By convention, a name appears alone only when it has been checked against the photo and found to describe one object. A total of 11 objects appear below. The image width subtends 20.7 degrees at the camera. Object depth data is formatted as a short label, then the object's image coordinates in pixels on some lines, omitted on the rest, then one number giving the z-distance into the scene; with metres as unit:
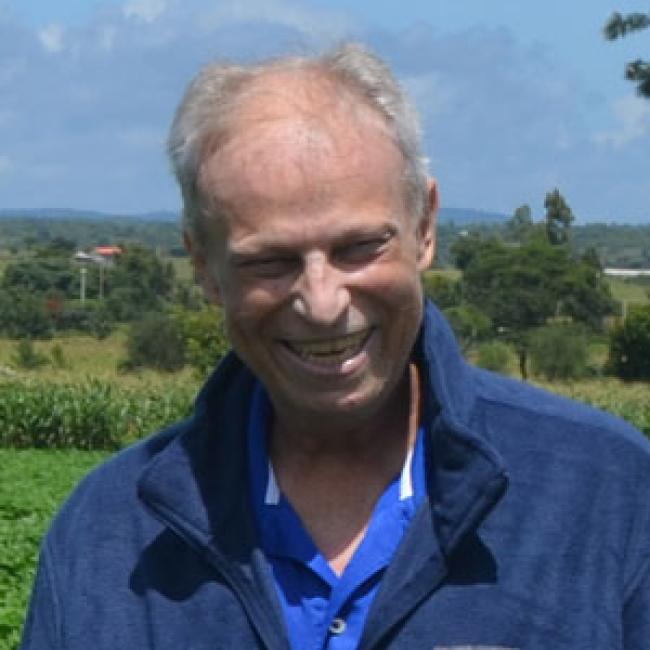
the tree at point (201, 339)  54.47
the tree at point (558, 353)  60.22
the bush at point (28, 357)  55.84
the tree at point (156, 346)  63.25
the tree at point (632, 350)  59.31
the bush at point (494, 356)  60.00
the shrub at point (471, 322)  62.78
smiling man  2.16
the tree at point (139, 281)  84.12
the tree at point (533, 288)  73.75
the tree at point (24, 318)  77.50
